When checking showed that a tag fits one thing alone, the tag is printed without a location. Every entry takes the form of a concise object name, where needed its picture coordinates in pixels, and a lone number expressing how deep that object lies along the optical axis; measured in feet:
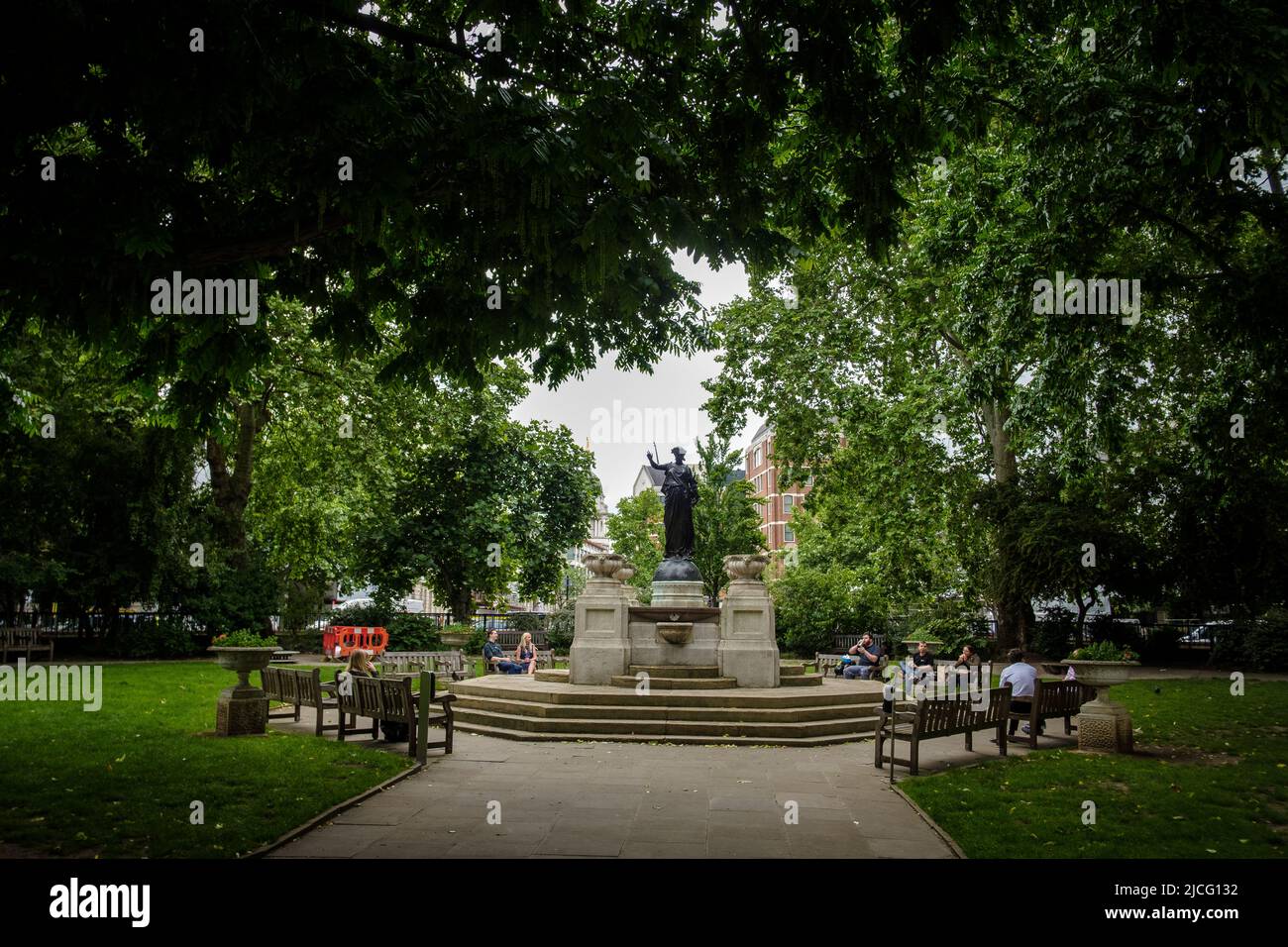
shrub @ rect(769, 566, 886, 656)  101.14
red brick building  238.68
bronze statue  59.72
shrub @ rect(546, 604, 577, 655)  100.89
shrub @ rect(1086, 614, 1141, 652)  88.94
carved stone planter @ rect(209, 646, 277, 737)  36.37
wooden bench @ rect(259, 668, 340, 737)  38.88
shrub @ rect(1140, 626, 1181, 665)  87.76
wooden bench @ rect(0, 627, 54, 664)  65.31
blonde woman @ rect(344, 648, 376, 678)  41.34
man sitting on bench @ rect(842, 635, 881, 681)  62.95
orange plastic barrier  83.66
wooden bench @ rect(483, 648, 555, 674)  66.98
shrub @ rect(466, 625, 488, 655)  96.17
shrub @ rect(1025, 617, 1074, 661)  91.25
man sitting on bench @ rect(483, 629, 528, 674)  63.72
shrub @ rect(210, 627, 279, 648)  37.24
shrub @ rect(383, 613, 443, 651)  94.73
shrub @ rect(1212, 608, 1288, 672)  75.87
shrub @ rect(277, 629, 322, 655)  101.91
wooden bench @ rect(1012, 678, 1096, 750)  38.04
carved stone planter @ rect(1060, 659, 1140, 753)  35.32
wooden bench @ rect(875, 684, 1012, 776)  32.50
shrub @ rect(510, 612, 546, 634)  111.34
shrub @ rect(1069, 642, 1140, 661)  35.96
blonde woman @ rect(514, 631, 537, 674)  63.31
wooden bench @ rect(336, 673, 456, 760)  33.04
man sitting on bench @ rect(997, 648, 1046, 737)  39.73
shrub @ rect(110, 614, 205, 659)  76.59
